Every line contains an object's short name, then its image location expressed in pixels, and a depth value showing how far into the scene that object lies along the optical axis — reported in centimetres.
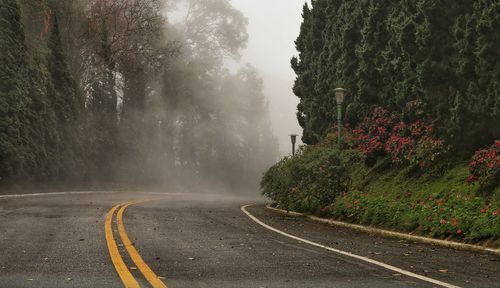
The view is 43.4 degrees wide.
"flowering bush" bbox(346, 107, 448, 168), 1900
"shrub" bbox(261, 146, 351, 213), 2020
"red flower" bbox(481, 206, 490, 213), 1281
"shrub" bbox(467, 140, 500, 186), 1454
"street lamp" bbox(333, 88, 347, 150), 2099
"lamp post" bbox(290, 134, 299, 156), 3226
